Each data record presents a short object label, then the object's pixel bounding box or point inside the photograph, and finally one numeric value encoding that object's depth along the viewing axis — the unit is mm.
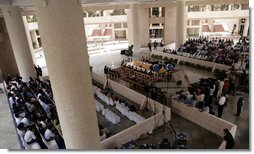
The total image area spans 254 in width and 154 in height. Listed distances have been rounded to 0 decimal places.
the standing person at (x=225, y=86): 9602
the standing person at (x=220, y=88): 9375
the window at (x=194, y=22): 31892
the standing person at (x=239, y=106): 8281
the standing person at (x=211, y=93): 9066
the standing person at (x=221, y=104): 8070
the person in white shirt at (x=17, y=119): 8108
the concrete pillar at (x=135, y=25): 19894
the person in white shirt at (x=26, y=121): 7849
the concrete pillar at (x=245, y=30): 27241
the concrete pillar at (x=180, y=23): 19234
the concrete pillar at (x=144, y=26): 25094
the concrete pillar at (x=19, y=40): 12289
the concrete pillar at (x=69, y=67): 4012
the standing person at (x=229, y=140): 6285
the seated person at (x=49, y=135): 6965
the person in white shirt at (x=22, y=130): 7203
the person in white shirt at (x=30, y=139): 6785
